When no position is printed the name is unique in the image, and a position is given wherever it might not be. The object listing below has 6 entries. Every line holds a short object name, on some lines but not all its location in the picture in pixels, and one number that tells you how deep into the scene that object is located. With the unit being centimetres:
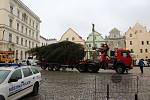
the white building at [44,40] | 10488
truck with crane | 3134
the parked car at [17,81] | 1000
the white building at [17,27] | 6259
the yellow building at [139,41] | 8569
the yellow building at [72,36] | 8975
